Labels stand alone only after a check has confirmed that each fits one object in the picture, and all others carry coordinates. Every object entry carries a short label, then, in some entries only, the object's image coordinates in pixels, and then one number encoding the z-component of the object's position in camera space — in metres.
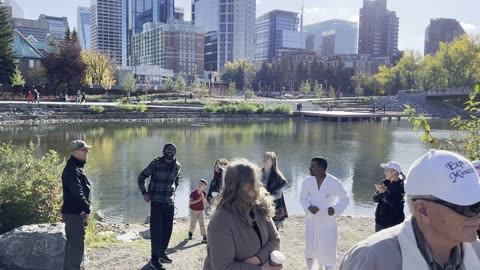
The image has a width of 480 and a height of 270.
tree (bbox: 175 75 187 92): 70.19
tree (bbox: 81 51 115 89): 69.38
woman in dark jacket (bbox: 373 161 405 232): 5.26
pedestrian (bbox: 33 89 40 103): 43.17
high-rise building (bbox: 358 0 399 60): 185.12
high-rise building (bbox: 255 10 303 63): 187.38
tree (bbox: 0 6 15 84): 50.88
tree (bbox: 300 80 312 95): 91.38
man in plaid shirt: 5.62
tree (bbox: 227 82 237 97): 74.91
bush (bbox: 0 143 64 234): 6.29
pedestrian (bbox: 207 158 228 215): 7.32
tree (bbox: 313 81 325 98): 81.89
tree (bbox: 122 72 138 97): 60.16
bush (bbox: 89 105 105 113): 41.41
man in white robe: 5.14
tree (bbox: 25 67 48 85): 59.81
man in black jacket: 4.77
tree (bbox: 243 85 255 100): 66.75
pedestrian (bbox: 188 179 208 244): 7.45
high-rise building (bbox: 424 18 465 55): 174.75
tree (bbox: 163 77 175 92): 73.50
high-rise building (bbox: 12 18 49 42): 129.62
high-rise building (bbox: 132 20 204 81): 147.62
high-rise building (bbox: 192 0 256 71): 167.25
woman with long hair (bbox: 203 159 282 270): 2.57
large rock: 5.33
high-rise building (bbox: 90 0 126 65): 176.00
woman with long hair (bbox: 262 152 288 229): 5.74
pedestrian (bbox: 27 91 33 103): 42.00
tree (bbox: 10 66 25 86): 49.86
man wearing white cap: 1.54
